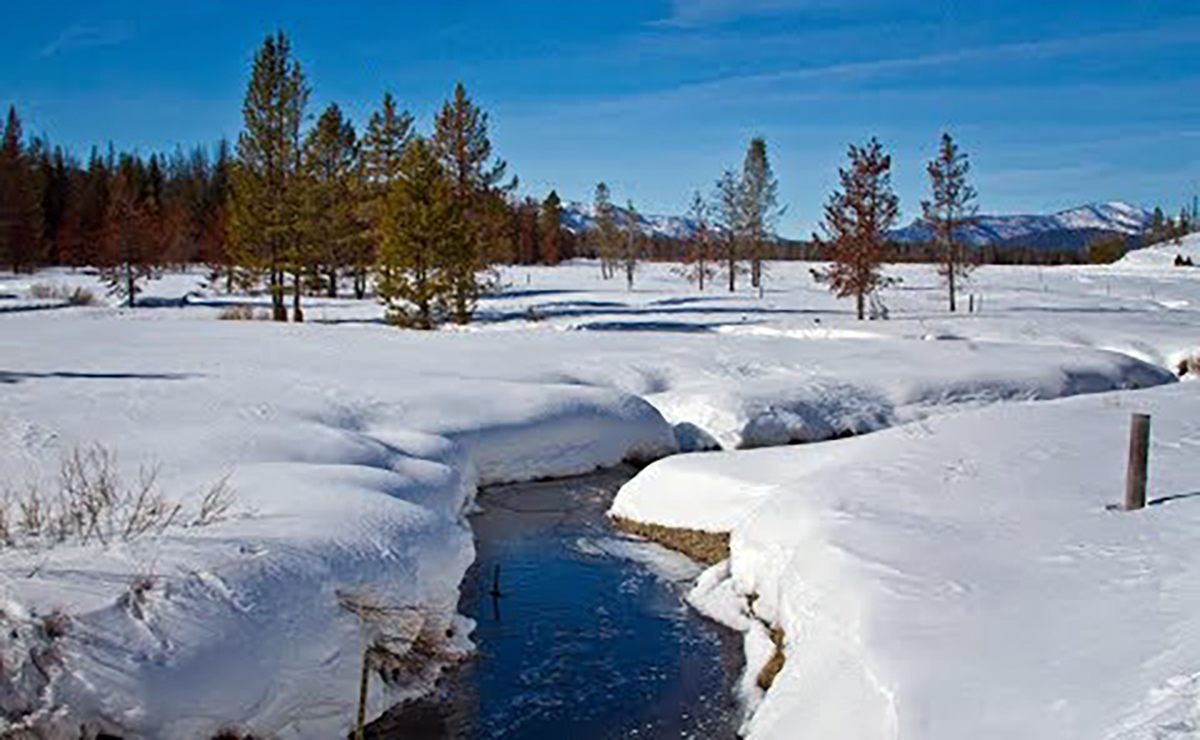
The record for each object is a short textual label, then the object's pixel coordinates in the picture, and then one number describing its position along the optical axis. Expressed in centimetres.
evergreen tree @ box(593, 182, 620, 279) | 7919
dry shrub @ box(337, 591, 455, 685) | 907
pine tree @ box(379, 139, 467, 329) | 3331
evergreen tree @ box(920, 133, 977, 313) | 4253
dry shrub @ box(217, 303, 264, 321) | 3934
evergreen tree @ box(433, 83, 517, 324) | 3928
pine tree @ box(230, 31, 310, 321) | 3884
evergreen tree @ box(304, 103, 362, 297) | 4022
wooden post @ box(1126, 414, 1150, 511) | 1050
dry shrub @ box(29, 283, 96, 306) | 4794
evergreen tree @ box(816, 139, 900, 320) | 3800
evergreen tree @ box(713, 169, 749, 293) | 6888
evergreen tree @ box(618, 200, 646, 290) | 7062
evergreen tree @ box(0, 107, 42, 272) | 6438
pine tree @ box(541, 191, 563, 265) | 10294
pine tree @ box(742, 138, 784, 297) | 6894
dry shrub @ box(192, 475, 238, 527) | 983
